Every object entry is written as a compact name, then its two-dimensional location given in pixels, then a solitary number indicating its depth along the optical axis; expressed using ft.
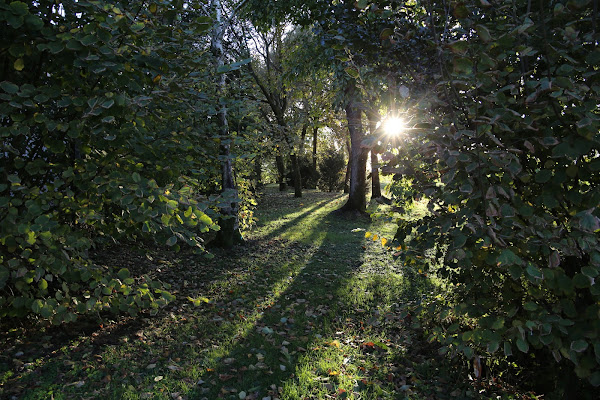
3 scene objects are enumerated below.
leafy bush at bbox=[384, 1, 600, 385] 6.38
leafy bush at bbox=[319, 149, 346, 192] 85.61
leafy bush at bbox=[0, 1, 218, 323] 7.66
